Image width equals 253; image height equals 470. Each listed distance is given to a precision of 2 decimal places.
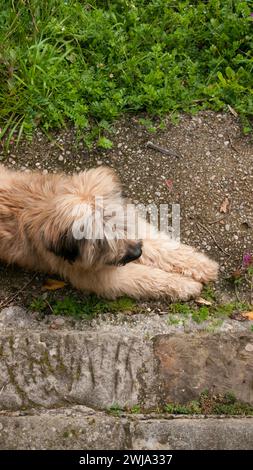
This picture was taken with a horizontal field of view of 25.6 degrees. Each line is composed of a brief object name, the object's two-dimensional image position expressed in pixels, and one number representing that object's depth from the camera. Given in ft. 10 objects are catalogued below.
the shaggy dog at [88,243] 10.67
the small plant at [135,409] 9.80
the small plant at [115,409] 9.71
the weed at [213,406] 9.99
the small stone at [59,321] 12.74
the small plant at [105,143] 14.51
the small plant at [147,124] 14.85
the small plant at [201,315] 12.63
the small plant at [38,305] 13.05
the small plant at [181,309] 12.92
